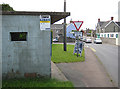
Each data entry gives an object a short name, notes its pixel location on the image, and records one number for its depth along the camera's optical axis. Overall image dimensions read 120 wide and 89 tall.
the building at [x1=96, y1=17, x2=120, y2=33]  43.45
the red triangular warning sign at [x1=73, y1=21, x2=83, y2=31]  8.84
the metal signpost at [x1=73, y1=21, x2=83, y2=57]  8.86
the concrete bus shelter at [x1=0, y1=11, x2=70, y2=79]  4.59
